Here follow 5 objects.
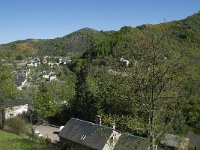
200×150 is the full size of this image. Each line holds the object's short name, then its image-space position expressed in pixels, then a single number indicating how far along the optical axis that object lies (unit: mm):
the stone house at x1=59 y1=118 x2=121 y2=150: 20839
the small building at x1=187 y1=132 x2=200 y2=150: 25318
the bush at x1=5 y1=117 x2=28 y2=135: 21608
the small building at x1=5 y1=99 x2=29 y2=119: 36557
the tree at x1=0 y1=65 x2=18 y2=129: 22753
